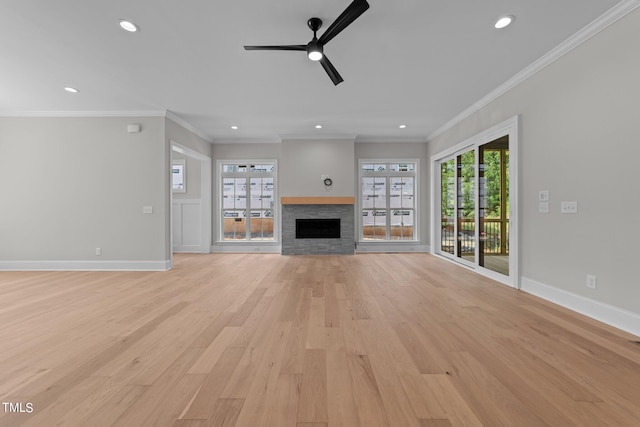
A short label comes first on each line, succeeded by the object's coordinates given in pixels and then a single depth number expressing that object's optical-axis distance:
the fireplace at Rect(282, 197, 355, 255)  6.55
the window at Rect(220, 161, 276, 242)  7.03
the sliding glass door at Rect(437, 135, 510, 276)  4.48
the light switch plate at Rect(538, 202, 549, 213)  3.11
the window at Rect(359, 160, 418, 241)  6.96
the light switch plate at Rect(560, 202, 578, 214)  2.77
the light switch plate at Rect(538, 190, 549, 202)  3.11
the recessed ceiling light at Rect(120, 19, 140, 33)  2.48
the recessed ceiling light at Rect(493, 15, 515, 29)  2.44
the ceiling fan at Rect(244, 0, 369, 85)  2.04
